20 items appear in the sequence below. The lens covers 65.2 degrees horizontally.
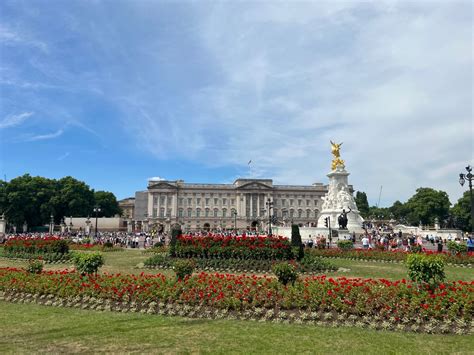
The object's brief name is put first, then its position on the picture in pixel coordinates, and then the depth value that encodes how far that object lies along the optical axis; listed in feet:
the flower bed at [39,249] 71.26
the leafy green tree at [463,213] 242.37
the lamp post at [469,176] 75.61
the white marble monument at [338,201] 163.84
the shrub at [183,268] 38.38
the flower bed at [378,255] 68.49
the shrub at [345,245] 87.80
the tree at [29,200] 227.20
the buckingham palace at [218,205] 367.25
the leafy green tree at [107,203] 328.49
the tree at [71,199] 255.50
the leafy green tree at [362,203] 395.96
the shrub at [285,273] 35.78
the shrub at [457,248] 72.53
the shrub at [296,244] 62.39
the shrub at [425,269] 34.19
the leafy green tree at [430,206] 270.87
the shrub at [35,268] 43.29
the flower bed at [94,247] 97.89
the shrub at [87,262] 40.86
